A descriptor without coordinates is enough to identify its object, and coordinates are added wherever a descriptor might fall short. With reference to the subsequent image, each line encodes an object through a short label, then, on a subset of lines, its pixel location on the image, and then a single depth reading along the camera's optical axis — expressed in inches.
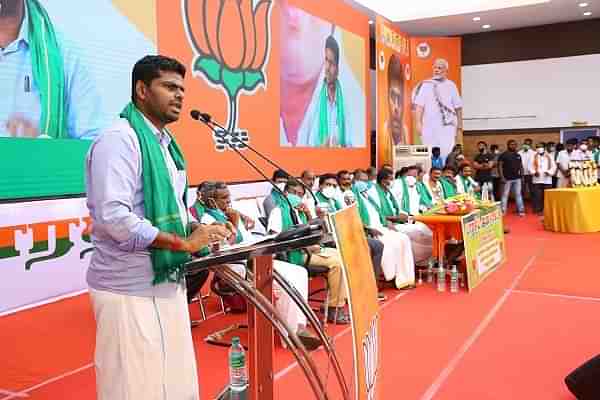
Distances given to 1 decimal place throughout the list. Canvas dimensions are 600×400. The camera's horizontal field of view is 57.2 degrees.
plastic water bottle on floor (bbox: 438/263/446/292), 199.3
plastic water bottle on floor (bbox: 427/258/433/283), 214.4
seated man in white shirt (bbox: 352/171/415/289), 198.7
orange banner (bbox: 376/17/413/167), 406.6
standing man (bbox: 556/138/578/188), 432.8
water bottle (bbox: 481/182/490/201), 259.8
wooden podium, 55.9
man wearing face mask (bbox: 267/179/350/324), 161.2
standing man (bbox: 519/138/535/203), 468.8
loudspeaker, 98.1
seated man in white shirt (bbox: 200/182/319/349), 137.3
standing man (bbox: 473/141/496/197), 437.7
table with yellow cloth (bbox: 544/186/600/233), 331.6
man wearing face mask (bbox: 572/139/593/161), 417.1
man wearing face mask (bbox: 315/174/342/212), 208.7
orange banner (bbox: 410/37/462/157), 482.6
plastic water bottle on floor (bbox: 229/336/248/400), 75.0
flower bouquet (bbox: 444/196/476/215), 206.2
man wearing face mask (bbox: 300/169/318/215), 199.0
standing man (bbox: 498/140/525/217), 417.1
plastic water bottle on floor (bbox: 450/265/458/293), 196.2
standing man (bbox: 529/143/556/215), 452.4
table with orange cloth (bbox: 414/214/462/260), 200.8
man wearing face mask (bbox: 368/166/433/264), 226.1
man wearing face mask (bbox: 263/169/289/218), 192.9
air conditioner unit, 416.5
